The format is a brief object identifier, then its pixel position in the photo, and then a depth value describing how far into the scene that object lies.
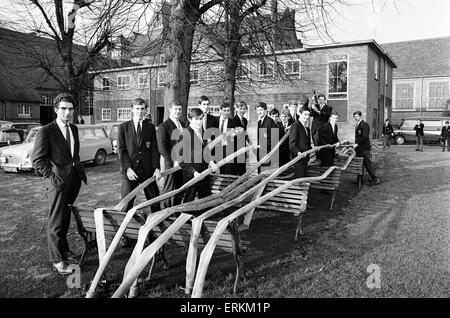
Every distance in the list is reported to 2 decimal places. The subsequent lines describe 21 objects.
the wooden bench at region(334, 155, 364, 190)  9.74
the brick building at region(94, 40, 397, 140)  26.31
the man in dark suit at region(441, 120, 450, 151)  22.22
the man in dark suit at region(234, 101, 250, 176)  8.06
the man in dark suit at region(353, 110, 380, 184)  10.24
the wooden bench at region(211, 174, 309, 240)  5.73
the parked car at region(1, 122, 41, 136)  20.16
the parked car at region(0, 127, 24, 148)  14.97
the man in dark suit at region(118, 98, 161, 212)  5.41
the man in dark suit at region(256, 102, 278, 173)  7.85
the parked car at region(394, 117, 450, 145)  28.64
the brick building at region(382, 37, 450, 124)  44.06
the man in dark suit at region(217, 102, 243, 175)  7.59
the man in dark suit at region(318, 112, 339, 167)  9.47
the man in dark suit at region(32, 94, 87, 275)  4.47
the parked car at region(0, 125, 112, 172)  12.42
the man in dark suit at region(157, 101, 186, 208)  5.96
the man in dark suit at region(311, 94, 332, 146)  9.59
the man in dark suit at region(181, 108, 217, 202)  5.83
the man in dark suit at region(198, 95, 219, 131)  6.76
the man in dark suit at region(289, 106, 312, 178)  7.19
